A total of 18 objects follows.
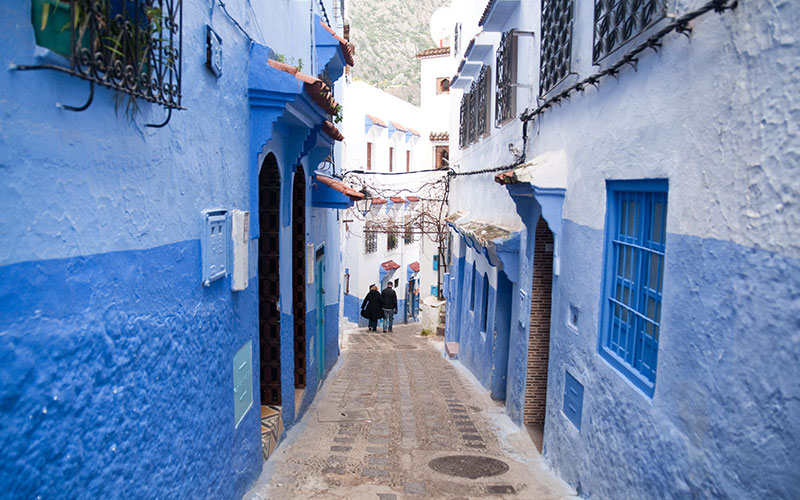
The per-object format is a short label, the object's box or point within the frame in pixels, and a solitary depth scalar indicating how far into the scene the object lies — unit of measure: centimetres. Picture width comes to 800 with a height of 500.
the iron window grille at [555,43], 699
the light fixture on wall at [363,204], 2521
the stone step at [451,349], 1653
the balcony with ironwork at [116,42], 268
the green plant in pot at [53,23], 260
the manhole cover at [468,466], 706
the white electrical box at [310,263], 1020
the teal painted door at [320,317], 1165
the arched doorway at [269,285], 786
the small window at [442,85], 3281
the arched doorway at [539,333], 845
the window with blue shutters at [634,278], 483
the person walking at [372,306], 2217
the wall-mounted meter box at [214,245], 477
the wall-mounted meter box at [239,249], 552
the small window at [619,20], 473
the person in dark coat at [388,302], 2275
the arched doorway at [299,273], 982
